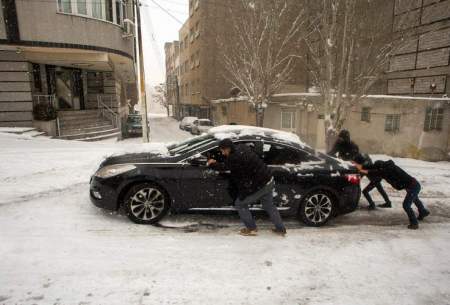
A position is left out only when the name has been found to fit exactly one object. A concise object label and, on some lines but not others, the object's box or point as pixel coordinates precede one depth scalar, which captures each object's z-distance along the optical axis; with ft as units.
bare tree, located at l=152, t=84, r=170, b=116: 228.49
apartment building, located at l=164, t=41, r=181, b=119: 170.09
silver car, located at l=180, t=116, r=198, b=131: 90.89
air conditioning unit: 49.90
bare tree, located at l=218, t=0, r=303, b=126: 45.80
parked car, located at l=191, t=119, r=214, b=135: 79.03
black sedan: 14.69
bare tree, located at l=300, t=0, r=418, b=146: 31.96
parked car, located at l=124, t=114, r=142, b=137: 66.80
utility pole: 37.78
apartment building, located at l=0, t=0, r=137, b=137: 38.96
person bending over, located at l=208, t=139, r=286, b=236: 13.02
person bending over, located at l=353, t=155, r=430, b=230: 16.11
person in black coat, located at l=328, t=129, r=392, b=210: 19.65
